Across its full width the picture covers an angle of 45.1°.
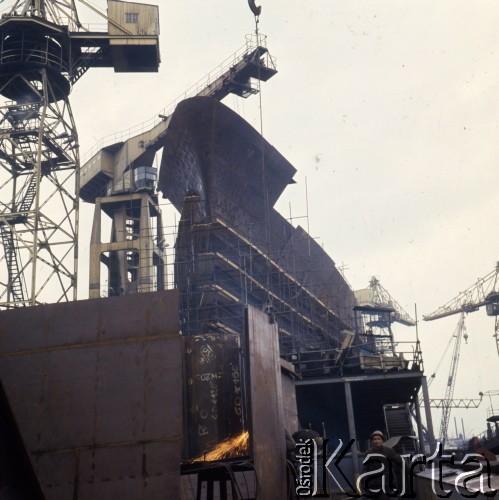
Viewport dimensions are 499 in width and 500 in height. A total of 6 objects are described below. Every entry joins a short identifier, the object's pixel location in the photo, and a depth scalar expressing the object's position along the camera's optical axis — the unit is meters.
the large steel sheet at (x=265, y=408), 9.79
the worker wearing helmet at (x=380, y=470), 8.98
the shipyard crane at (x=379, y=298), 116.75
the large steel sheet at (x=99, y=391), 10.12
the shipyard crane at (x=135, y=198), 39.88
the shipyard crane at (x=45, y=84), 31.95
